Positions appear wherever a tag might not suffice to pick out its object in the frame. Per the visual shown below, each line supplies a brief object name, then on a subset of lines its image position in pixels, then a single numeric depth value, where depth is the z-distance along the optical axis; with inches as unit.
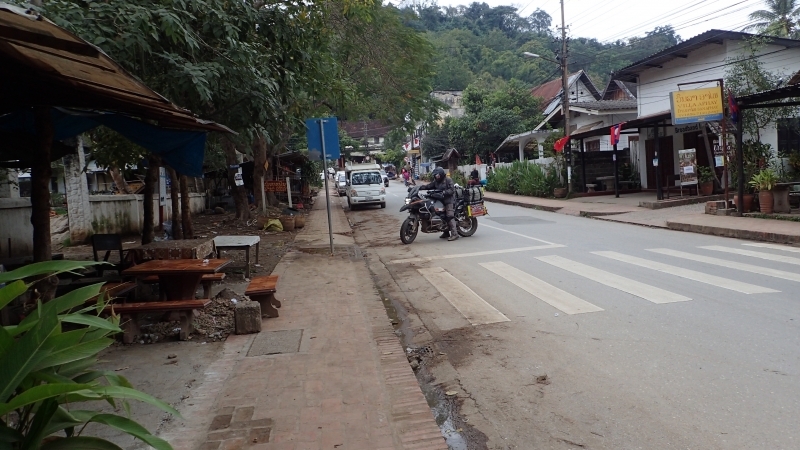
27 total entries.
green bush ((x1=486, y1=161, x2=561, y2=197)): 1090.1
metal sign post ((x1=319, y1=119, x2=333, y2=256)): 452.8
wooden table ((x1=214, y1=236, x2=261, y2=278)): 362.5
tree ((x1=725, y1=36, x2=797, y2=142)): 728.3
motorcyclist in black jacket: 538.9
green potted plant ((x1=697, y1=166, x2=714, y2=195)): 811.4
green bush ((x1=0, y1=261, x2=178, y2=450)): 78.7
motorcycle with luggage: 538.3
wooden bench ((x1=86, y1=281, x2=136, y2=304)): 235.4
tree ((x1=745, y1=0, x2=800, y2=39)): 1207.4
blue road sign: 455.5
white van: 1045.2
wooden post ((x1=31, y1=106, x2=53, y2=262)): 227.6
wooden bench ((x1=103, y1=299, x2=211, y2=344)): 232.1
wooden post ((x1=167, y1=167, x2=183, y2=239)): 448.5
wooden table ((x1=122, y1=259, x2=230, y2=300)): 250.1
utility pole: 1029.8
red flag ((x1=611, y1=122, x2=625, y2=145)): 867.4
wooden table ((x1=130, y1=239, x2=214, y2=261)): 291.4
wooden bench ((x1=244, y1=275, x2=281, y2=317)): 269.4
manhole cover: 226.4
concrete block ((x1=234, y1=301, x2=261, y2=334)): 248.8
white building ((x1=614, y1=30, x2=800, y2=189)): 801.6
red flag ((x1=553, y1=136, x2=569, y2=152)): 1011.0
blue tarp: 279.1
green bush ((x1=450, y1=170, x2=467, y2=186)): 1550.9
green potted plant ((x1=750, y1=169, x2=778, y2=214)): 574.2
